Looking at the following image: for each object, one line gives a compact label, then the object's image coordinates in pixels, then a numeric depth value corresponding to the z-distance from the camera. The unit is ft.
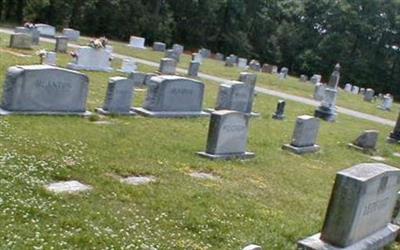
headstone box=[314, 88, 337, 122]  76.28
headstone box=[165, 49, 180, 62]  103.24
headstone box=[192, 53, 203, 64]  113.23
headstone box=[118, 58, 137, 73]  79.00
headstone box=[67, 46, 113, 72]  72.74
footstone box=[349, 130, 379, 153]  58.95
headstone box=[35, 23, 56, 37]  109.66
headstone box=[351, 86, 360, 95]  144.52
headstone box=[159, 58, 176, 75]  83.82
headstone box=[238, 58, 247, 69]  136.15
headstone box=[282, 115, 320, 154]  50.39
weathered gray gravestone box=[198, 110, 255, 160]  41.01
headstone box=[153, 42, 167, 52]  130.21
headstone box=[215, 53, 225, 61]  151.06
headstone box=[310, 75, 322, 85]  141.69
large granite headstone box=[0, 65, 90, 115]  41.65
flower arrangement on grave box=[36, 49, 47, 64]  66.18
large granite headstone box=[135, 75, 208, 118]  53.42
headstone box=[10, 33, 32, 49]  80.43
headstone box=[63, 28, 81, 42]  109.50
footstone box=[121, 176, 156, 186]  31.40
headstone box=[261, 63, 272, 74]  141.38
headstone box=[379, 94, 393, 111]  115.65
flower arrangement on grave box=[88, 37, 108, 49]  74.51
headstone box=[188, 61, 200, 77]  91.86
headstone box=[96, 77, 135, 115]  50.03
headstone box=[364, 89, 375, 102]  125.59
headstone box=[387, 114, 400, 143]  69.01
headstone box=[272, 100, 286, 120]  67.42
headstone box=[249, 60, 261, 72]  137.18
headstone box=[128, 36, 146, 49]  131.25
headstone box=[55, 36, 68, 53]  85.40
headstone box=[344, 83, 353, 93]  144.46
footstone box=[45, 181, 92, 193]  27.81
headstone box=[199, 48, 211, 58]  145.03
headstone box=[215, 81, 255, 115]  61.82
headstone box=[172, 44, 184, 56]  109.40
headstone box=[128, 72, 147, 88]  67.36
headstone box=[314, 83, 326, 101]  102.22
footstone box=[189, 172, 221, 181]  35.60
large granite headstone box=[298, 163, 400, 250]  24.98
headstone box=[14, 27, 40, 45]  86.33
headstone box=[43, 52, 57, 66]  68.90
